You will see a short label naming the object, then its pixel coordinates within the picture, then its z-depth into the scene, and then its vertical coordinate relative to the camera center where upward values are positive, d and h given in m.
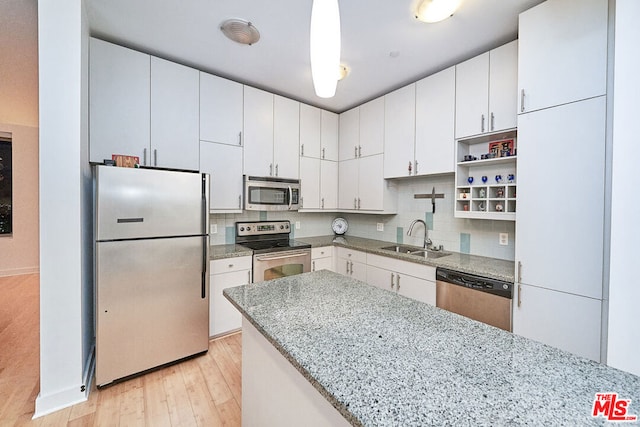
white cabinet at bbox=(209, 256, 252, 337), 2.47 -0.73
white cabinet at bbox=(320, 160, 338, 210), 3.46 +0.35
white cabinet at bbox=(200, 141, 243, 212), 2.59 +0.37
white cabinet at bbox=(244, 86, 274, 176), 2.83 +0.85
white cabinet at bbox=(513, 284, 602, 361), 1.50 -0.65
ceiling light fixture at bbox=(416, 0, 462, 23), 1.63 +1.29
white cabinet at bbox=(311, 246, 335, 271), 3.12 -0.58
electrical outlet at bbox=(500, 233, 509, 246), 2.29 -0.24
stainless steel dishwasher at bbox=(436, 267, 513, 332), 1.85 -0.64
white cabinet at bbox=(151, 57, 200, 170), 2.31 +0.86
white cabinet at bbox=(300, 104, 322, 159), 3.26 +1.00
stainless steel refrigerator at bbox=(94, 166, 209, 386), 1.81 -0.44
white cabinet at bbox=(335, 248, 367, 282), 2.97 -0.62
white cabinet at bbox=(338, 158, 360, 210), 3.37 +0.36
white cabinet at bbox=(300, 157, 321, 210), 3.28 +0.35
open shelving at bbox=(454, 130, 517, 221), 2.11 +0.28
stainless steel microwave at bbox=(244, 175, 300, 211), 2.83 +0.18
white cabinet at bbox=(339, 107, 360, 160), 3.35 +1.01
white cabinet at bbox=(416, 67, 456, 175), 2.38 +0.83
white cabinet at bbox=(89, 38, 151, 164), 2.07 +0.88
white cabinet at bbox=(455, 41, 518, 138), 2.00 +0.97
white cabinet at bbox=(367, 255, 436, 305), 2.30 -0.63
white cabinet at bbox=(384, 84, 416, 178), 2.71 +0.85
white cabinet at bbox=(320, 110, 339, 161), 3.45 +0.99
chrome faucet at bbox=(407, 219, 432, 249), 2.85 -0.26
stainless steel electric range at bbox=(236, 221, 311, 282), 2.72 -0.42
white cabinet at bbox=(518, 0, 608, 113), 1.48 +0.97
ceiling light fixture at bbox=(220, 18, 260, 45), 1.90 +1.34
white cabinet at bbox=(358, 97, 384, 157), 3.04 +0.99
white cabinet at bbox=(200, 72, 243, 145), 2.56 +1.00
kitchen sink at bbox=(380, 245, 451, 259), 2.67 -0.43
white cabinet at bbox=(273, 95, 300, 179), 3.04 +0.88
